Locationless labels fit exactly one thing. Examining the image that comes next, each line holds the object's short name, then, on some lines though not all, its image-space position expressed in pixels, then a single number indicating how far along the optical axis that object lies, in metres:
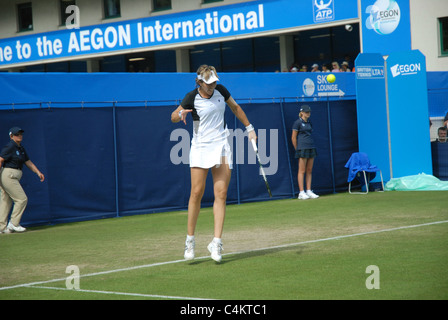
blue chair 18.97
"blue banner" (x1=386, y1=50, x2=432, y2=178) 19.30
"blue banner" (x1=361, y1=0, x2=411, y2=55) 27.03
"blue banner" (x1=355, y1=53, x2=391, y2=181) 19.42
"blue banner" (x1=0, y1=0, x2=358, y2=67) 28.78
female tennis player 8.96
